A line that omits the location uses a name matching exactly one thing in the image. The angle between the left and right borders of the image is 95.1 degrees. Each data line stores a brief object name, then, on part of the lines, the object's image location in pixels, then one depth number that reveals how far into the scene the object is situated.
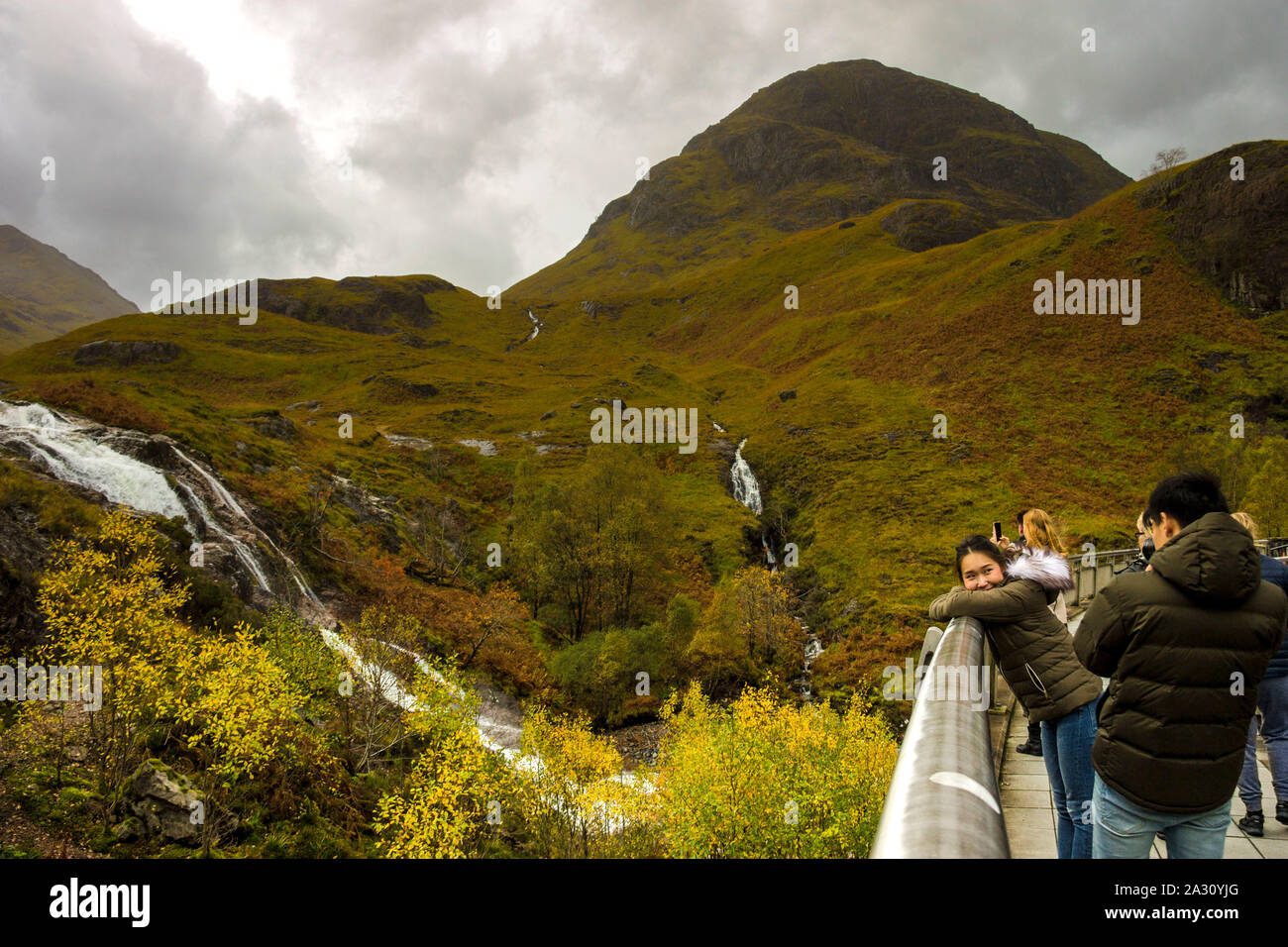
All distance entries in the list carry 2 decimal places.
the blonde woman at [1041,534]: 5.69
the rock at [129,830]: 15.48
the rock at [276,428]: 54.41
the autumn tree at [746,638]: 35.19
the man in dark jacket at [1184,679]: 3.24
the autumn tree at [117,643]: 17.00
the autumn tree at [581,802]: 21.39
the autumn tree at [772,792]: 16.55
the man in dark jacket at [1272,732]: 5.43
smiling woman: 4.44
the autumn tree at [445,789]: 18.06
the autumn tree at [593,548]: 41.00
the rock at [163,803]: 16.33
